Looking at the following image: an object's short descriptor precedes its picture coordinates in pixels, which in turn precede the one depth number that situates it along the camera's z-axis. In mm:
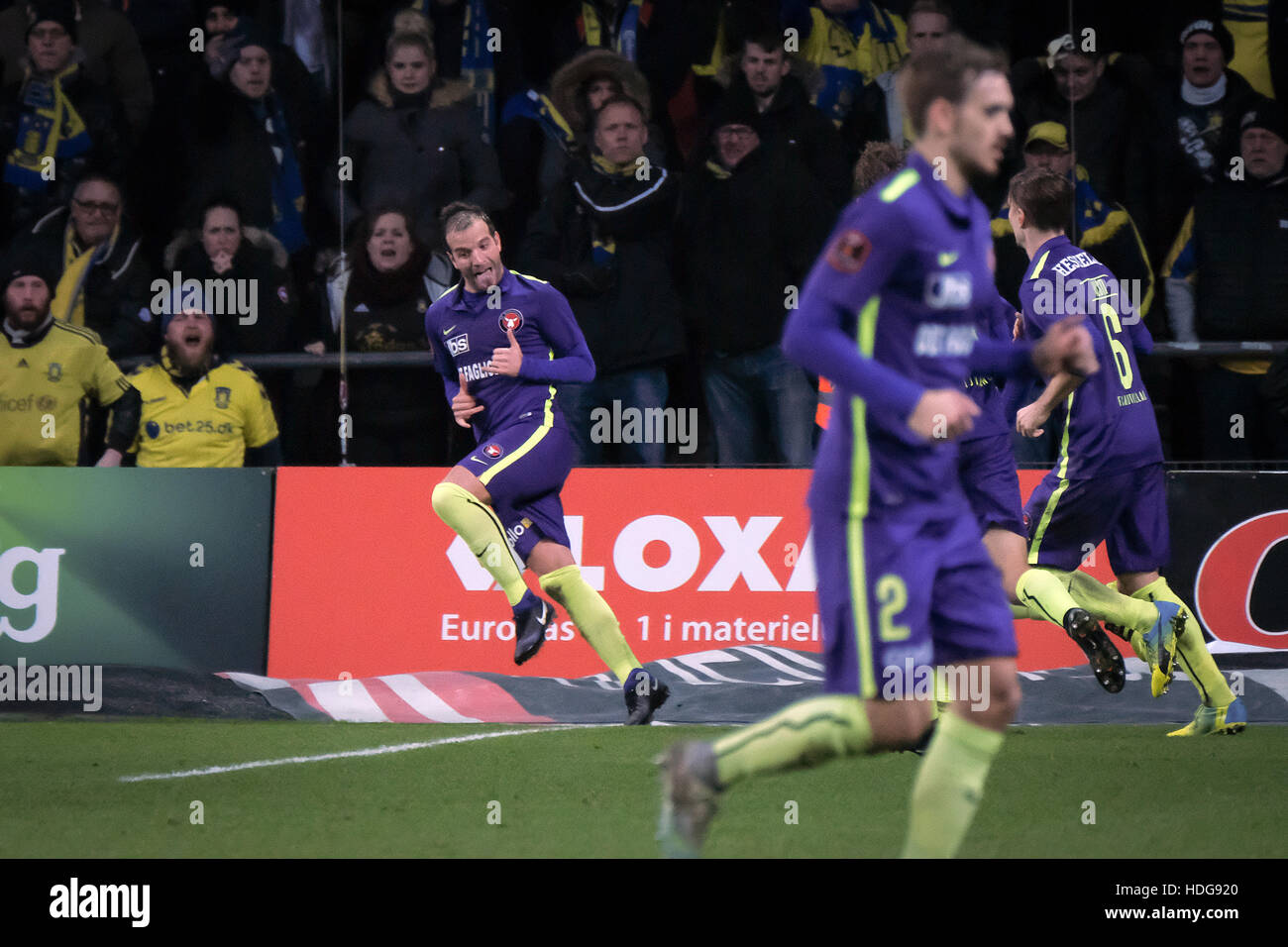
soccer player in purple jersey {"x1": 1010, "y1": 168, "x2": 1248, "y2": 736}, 14094
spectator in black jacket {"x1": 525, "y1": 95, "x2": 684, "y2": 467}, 18984
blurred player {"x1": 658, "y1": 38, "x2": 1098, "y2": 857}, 7410
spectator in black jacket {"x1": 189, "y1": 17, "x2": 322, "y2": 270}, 20344
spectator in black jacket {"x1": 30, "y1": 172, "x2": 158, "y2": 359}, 20125
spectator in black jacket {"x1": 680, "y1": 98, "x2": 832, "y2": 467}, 18828
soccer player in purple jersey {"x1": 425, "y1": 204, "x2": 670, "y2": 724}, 14758
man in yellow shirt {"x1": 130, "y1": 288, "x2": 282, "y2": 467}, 19109
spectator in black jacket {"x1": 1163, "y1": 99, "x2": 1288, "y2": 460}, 19031
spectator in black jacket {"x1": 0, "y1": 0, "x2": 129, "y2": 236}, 20766
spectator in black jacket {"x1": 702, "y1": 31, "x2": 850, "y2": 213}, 18906
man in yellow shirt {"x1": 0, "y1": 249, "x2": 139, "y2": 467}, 19281
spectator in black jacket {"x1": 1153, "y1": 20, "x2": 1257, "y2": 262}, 19375
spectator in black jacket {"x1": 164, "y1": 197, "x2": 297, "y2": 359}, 19766
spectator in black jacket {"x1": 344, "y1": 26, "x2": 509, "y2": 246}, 19687
